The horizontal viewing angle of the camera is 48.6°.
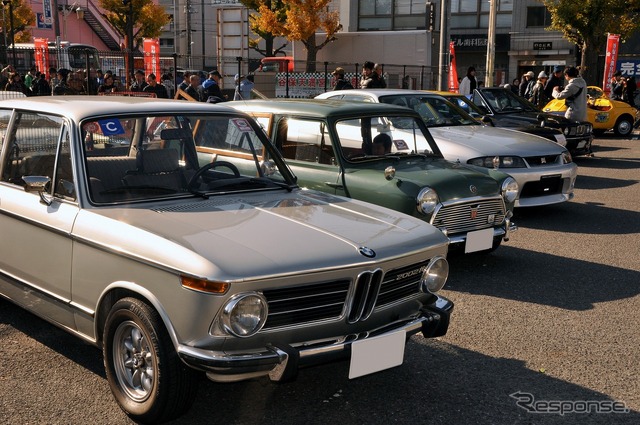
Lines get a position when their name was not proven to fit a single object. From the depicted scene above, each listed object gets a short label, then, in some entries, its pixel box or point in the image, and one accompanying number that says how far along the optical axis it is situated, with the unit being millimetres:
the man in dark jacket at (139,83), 16500
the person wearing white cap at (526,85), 22453
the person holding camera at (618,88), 23781
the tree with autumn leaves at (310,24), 34250
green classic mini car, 6344
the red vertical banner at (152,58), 21672
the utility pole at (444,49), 19250
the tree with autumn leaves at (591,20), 25547
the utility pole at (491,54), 22891
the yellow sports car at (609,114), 19562
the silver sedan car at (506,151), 8828
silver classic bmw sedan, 3229
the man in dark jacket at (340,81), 15179
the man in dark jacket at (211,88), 13539
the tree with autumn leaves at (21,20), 46625
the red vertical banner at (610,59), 24656
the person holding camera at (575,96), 14281
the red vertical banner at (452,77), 23547
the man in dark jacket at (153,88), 14912
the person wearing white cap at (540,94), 19312
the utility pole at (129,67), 18981
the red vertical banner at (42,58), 23228
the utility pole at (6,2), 34347
